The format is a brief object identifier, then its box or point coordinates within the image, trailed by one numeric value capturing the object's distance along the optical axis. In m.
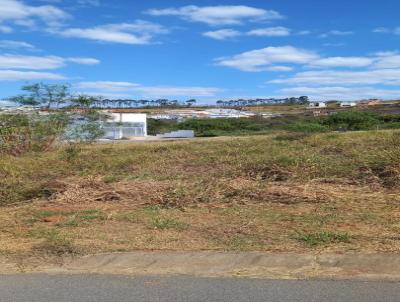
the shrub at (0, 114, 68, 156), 18.55
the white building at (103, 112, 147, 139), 62.03
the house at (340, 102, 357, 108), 120.91
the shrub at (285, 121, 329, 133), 38.32
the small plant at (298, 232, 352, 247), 6.52
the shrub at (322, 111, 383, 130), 44.97
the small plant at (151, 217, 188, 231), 7.59
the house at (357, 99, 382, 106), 113.86
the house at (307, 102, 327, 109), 130.74
